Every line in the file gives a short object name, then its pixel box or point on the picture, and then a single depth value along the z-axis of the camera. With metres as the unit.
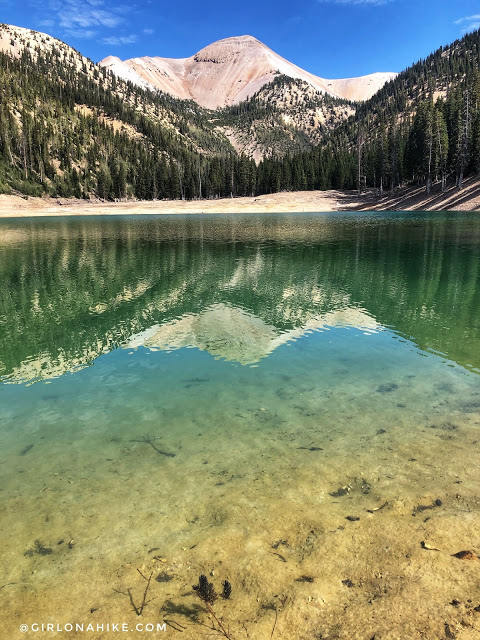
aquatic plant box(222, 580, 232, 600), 4.24
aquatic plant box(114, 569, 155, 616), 4.14
